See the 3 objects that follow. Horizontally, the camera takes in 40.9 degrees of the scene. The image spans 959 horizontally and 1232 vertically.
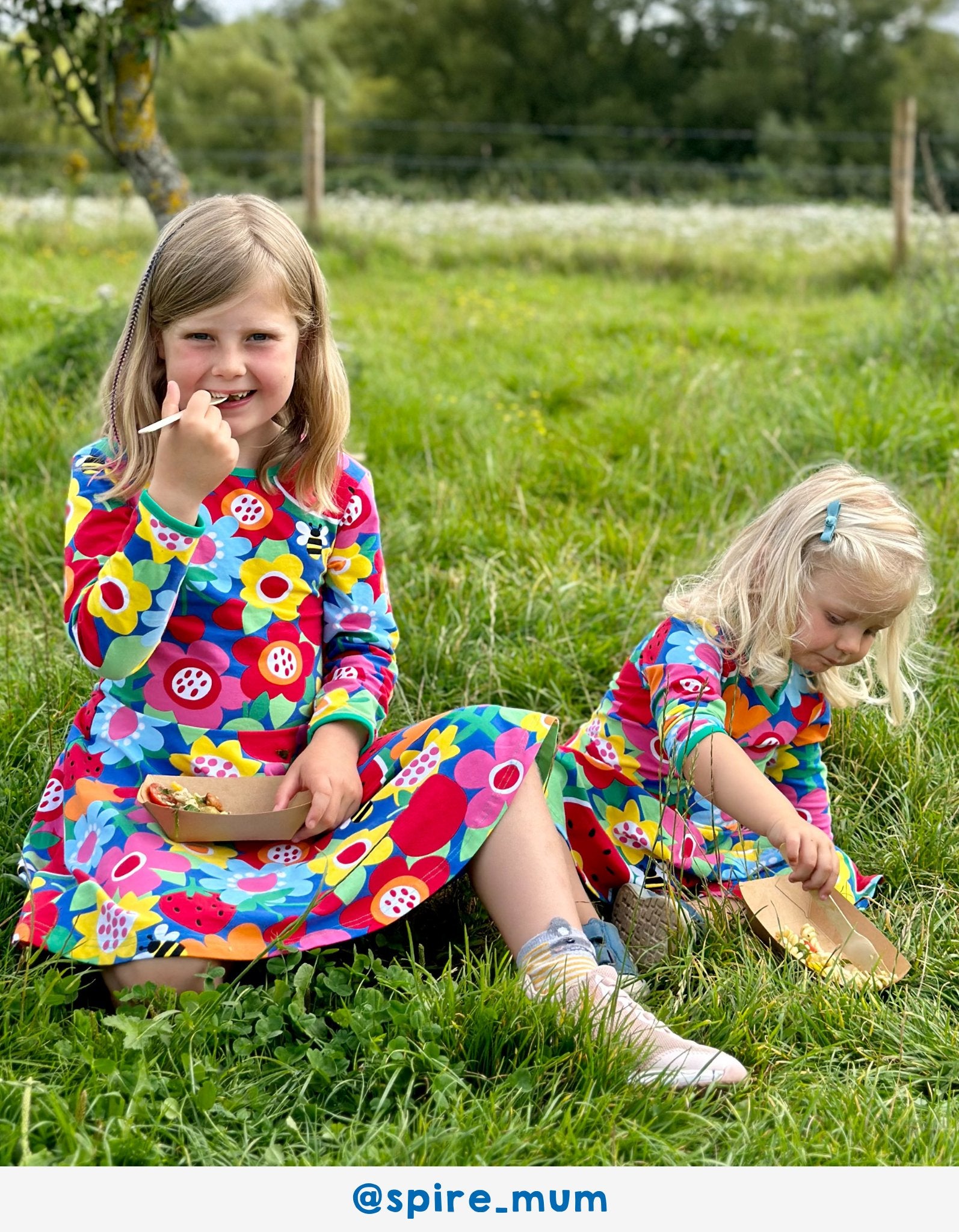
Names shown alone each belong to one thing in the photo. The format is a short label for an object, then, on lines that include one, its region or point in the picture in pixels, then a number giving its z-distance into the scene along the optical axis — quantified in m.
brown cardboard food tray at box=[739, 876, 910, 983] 2.12
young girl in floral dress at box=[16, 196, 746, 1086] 1.87
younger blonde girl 2.14
